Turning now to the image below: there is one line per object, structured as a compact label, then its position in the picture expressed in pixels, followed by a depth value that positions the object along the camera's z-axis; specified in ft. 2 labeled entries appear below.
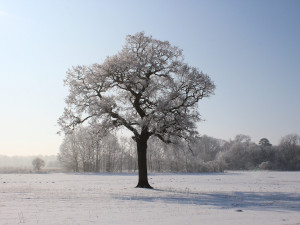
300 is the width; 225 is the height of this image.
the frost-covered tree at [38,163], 371.15
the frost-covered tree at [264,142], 560.90
